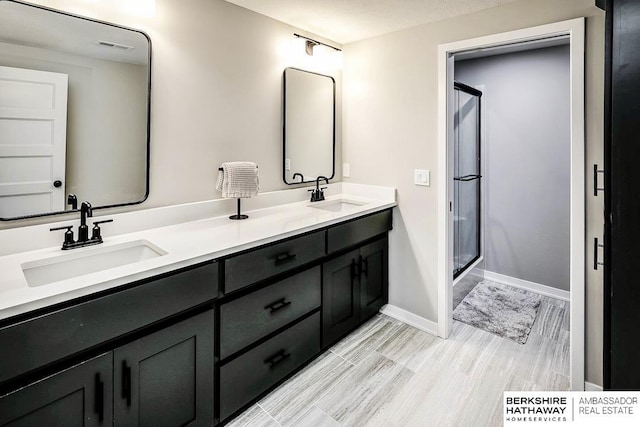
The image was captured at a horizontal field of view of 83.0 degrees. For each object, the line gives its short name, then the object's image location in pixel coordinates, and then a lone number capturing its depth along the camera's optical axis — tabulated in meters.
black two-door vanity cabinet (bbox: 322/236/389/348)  2.27
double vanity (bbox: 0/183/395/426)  1.12
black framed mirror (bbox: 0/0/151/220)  1.49
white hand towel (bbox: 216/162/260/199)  2.13
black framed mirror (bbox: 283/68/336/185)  2.64
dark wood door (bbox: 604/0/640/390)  0.74
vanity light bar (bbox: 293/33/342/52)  2.61
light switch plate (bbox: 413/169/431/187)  2.57
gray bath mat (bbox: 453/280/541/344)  2.71
